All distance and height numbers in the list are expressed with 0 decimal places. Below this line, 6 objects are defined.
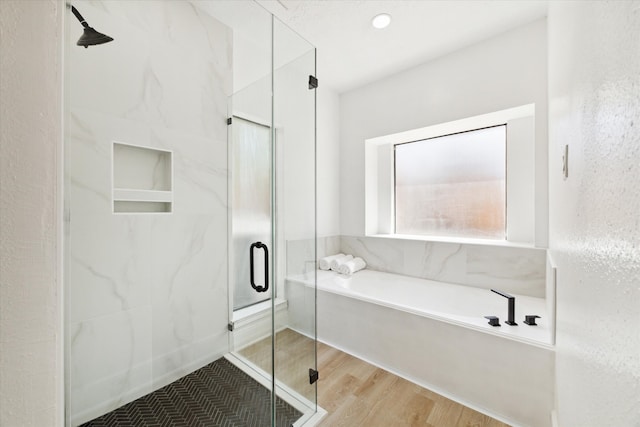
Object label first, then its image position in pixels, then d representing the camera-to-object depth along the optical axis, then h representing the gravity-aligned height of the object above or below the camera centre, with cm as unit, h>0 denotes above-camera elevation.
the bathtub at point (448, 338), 138 -82
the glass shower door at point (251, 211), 154 +1
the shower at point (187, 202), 129 +6
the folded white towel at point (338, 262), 275 -53
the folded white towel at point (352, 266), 268 -58
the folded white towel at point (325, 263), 282 -56
